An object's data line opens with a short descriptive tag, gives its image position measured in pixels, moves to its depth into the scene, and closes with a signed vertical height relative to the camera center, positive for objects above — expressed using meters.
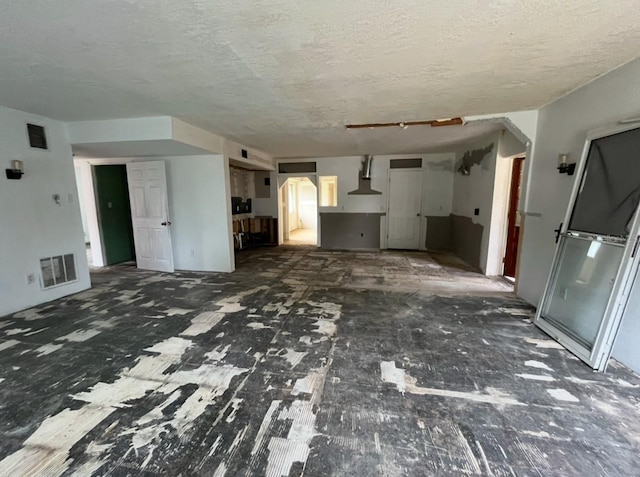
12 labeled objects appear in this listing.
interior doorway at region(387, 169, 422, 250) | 6.97 -0.27
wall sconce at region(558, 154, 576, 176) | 2.84 +0.34
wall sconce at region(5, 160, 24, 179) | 3.23 +0.33
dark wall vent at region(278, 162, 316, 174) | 7.47 +0.86
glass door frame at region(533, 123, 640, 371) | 2.03 -0.82
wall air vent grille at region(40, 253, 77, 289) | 3.62 -1.00
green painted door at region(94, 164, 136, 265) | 5.50 -0.31
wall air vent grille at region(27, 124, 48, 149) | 3.45 +0.80
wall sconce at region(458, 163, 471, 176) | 5.71 +0.62
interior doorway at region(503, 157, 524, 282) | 4.43 -0.38
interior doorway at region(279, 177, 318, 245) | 10.14 -0.53
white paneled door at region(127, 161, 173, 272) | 4.86 -0.28
